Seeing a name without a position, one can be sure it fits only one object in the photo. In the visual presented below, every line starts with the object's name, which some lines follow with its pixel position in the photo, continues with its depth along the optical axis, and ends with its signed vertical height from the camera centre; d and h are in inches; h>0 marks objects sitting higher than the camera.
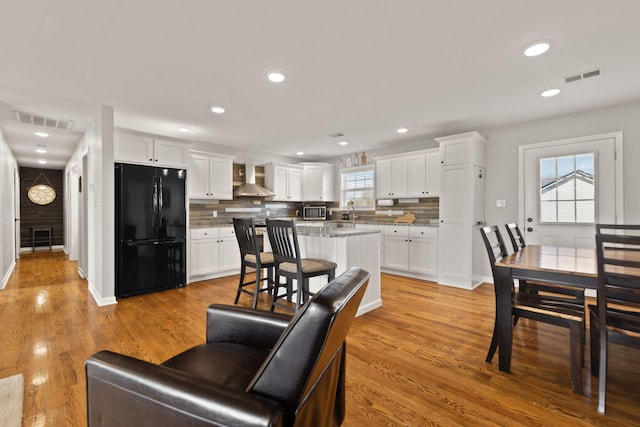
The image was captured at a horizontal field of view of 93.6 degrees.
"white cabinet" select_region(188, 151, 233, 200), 193.6 +24.7
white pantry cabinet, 168.7 +0.7
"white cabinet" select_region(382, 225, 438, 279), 186.5 -25.2
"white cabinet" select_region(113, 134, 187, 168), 154.9 +34.0
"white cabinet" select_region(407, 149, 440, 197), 191.3 +25.1
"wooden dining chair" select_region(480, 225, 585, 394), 73.7 -27.5
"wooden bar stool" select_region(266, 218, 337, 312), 107.9 -20.1
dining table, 74.0 -16.8
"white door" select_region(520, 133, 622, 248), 143.0 +11.1
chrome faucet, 242.6 +0.8
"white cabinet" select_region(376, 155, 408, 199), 207.9 +24.6
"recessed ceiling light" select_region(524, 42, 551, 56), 88.3 +49.0
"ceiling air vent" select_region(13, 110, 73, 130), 146.3 +48.4
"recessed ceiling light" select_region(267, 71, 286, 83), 106.3 +49.4
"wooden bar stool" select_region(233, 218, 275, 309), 125.3 -17.2
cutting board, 210.1 -5.2
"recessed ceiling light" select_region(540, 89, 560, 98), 122.2 +49.0
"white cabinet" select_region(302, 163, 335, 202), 259.1 +26.1
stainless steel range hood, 218.7 +18.4
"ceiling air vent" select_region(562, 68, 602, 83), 106.7 +49.2
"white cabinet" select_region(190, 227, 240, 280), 185.2 -25.5
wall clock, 316.2 +21.6
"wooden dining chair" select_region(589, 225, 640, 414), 62.6 -19.5
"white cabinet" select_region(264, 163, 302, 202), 239.3 +25.8
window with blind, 239.4 +20.4
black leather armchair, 32.3 -20.3
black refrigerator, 150.6 -8.0
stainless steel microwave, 261.7 -0.7
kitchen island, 124.9 -16.5
